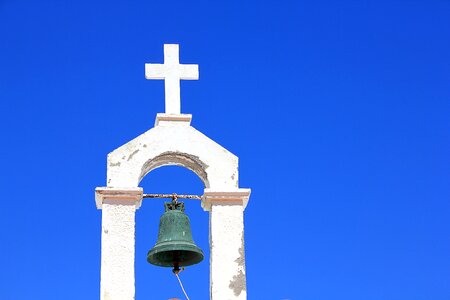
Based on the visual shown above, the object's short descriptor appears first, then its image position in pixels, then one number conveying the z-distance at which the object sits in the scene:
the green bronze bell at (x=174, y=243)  12.12
